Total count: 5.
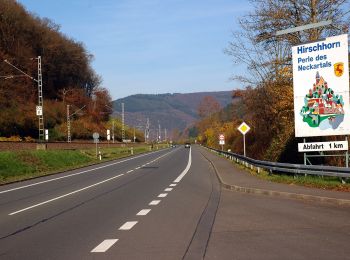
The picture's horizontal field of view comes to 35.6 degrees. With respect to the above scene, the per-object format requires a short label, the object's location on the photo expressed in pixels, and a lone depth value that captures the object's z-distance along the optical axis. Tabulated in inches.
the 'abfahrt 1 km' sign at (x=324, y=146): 791.1
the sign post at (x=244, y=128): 1360.7
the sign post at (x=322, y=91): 782.5
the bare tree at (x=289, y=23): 1083.9
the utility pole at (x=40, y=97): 1844.6
